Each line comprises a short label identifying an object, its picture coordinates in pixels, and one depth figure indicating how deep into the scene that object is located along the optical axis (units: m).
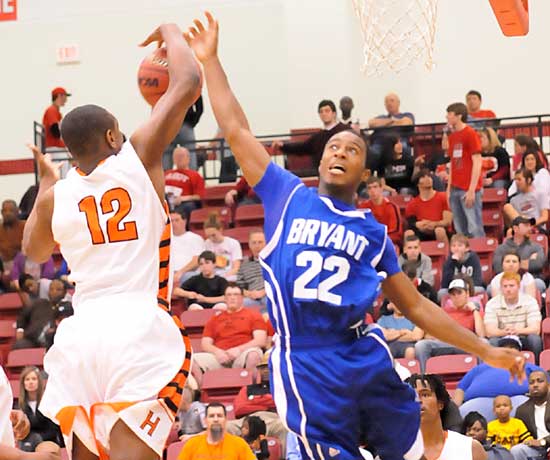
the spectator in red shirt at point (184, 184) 15.82
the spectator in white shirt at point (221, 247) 14.14
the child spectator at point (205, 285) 13.41
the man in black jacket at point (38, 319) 13.44
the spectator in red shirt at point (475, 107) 16.42
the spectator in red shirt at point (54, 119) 17.33
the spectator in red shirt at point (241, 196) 16.06
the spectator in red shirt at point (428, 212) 14.41
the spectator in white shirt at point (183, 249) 14.05
